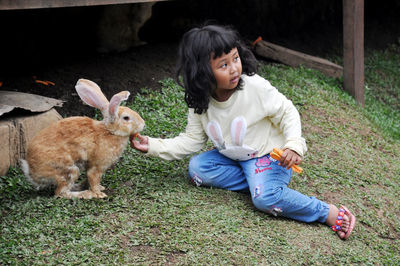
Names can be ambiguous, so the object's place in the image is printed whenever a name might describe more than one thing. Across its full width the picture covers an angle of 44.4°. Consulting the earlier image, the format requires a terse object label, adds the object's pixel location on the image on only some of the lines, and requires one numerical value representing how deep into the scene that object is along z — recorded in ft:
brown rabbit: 11.14
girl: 11.18
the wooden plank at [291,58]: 22.34
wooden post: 20.04
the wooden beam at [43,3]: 11.93
